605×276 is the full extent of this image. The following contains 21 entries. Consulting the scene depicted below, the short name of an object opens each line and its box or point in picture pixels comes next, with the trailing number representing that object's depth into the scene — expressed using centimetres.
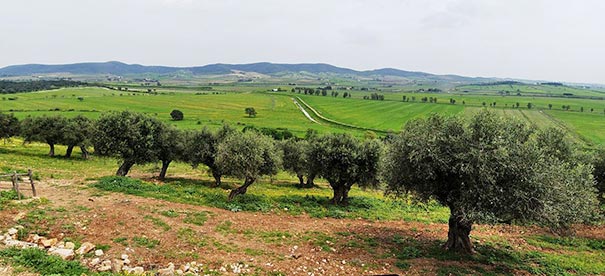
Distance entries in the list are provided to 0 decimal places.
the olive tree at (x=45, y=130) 6319
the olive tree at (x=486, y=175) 1862
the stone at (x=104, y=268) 1549
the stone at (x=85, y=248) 1736
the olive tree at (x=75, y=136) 6259
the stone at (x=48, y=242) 1767
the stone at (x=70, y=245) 1762
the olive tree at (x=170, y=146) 4416
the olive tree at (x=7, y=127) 6638
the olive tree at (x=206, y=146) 4277
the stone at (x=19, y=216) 2049
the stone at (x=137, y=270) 1564
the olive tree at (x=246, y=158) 3272
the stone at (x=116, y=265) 1586
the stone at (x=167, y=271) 1570
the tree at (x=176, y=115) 13425
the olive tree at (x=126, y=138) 3912
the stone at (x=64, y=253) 1623
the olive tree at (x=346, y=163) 3450
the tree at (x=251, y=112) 15504
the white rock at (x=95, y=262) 1616
